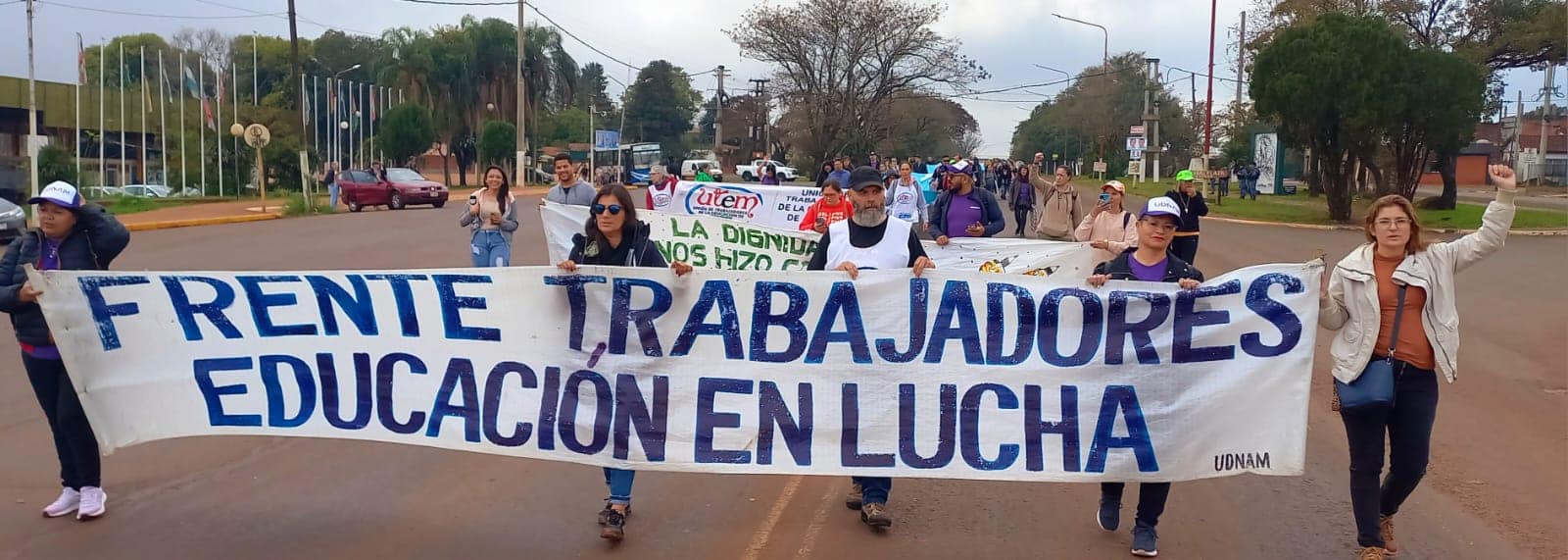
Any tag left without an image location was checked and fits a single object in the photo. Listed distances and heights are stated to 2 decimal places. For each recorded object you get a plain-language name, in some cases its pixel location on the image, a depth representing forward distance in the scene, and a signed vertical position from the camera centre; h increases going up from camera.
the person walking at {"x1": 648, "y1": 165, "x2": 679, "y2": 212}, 15.35 -0.16
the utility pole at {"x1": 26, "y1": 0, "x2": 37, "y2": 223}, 26.17 +0.68
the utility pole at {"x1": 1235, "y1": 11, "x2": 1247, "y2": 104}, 43.92 +4.63
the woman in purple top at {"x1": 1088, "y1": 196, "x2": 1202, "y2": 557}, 5.02 -0.38
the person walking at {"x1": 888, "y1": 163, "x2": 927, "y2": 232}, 14.23 -0.22
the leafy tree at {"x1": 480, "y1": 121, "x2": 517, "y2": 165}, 62.38 +1.79
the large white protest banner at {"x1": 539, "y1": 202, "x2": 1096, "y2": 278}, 10.80 -0.59
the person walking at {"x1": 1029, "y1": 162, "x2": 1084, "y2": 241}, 12.46 -0.33
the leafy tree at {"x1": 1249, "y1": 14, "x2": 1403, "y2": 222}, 27.75 +2.30
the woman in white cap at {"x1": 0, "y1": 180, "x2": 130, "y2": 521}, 5.18 -0.61
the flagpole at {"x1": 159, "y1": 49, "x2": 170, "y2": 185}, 46.53 +2.59
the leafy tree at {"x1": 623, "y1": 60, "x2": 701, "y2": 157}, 110.94 +6.07
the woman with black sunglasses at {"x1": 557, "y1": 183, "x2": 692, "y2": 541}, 5.38 -0.27
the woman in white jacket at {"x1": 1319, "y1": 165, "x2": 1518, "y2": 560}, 4.57 -0.54
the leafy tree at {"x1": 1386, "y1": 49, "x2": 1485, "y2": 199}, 27.84 +2.03
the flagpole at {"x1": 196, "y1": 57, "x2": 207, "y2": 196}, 46.44 +2.32
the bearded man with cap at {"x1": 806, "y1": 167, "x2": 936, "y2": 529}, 5.45 -0.27
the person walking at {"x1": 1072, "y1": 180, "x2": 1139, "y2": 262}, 9.28 -0.33
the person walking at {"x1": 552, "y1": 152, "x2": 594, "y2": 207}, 10.60 -0.10
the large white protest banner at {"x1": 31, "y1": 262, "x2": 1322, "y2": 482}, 5.03 -0.80
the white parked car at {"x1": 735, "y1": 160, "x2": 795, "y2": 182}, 63.66 +0.34
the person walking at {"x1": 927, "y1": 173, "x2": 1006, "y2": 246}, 10.28 -0.27
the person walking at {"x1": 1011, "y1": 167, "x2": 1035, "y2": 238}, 22.00 -0.32
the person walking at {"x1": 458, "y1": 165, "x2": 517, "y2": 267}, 10.12 -0.37
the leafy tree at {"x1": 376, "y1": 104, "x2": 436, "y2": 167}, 57.44 +2.03
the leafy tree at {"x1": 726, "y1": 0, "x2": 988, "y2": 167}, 55.00 +5.63
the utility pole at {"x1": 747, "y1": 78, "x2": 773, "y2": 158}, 78.97 +5.34
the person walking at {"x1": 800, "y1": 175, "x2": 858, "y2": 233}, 11.32 -0.28
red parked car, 35.59 -0.45
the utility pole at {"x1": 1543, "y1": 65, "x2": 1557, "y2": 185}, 52.12 +3.74
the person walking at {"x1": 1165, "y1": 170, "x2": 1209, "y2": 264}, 11.90 -0.31
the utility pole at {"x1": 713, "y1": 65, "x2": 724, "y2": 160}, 75.12 +3.74
